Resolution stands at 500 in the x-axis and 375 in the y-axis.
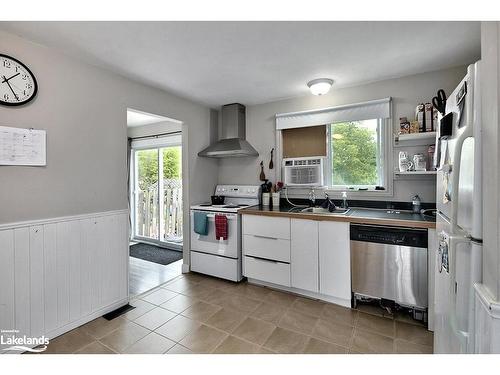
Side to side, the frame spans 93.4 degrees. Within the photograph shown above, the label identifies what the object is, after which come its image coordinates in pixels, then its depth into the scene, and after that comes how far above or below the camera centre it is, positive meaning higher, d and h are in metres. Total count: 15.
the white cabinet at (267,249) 2.51 -0.69
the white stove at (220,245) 2.77 -0.72
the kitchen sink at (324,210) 2.46 -0.27
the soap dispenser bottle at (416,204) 2.37 -0.19
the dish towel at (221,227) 2.77 -0.48
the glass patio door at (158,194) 4.31 -0.14
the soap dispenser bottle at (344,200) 2.76 -0.17
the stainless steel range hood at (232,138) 3.11 +0.68
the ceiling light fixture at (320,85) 2.45 +1.06
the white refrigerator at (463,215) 0.91 -0.13
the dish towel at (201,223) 2.89 -0.45
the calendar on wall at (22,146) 1.59 +0.30
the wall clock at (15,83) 1.58 +0.74
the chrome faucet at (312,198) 2.92 -0.15
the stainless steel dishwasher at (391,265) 1.93 -0.68
